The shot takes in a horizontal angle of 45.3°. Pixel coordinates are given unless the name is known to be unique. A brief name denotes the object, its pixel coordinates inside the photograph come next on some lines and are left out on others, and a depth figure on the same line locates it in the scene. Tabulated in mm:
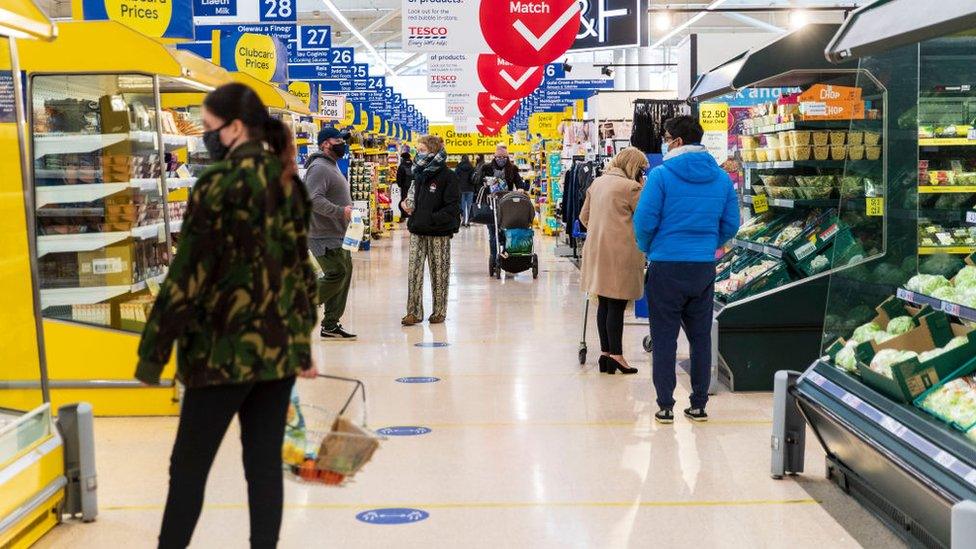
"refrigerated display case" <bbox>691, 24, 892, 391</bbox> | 6910
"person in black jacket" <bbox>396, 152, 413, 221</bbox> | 23031
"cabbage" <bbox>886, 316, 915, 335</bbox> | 4742
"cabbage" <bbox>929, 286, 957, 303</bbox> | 4501
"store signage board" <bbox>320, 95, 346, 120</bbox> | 17859
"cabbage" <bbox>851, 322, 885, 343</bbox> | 4870
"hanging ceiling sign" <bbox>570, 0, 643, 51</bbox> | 10430
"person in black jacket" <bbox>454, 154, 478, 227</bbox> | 17703
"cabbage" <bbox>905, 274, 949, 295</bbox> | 4664
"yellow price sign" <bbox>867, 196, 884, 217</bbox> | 5453
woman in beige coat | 7328
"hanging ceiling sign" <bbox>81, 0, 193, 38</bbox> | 8125
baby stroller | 13570
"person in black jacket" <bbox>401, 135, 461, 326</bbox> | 9969
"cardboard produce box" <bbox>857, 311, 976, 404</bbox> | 4230
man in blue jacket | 5953
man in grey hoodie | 8750
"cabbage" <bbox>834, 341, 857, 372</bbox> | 4793
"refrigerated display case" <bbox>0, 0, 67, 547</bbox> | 4164
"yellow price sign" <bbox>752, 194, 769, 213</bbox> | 7809
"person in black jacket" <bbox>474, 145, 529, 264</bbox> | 15070
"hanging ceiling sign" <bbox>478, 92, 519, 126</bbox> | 19062
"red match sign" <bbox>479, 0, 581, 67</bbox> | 8695
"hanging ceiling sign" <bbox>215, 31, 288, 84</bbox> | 11453
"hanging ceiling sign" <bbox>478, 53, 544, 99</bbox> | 14176
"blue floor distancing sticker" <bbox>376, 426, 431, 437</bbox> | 6090
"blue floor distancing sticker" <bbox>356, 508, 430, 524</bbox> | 4555
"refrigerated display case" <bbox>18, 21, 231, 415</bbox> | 6230
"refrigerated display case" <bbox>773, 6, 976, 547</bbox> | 3816
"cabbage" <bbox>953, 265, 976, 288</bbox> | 4578
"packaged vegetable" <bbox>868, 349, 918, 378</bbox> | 4395
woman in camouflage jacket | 3072
